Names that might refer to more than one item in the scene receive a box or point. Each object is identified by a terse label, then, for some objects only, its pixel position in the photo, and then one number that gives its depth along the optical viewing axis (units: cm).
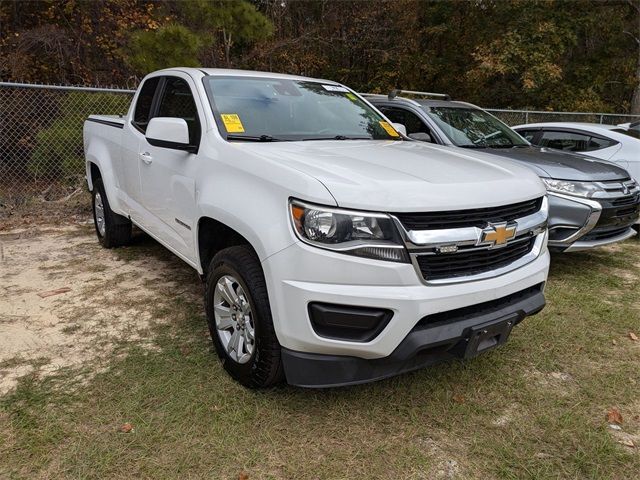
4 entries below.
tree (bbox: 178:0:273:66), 912
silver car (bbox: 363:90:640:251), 468
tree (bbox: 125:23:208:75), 797
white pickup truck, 221
